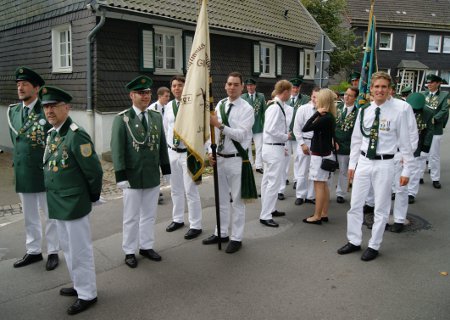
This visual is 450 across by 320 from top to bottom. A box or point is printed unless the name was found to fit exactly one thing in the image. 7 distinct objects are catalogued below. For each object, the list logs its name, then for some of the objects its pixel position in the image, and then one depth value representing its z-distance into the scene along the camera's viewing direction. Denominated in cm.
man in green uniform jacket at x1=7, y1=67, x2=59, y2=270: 470
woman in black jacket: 623
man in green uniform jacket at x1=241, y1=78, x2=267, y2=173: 1031
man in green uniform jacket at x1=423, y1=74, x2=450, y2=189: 879
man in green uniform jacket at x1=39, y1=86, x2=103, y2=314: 382
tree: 2673
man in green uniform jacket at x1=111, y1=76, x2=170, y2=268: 465
